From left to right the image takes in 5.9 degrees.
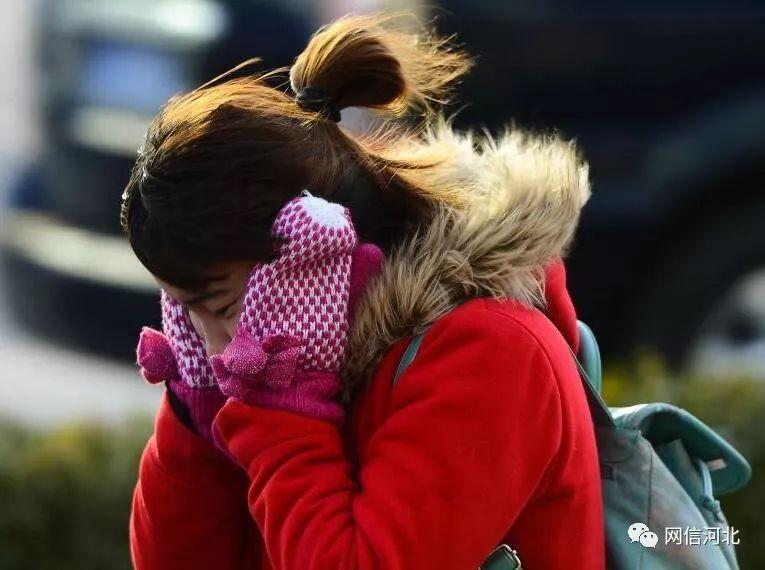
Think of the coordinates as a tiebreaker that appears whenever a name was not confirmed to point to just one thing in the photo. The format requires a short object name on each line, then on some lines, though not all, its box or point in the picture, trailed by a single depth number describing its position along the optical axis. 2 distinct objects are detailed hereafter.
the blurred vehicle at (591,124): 10.91
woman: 6.95
